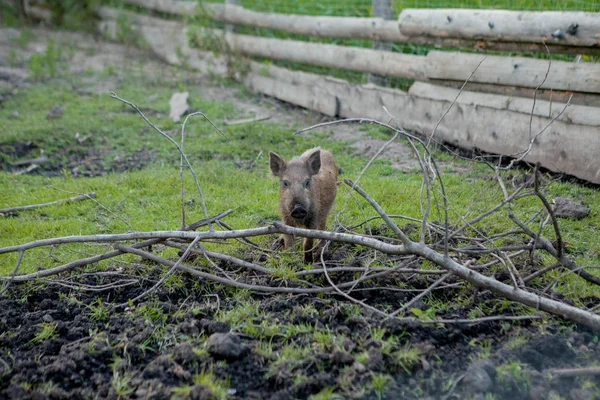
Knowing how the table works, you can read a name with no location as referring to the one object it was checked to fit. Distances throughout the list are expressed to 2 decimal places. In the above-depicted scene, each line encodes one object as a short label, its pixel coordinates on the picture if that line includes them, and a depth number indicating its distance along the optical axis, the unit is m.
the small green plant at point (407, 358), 3.51
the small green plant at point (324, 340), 3.70
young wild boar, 5.02
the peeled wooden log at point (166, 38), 13.20
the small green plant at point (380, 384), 3.29
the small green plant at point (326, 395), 3.25
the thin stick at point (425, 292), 3.72
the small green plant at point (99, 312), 4.20
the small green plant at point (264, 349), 3.66
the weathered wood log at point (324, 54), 8.87
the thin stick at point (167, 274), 4.18
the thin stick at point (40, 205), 6.40
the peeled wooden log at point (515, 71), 6.55
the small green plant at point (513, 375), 3.32
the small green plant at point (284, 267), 4.55
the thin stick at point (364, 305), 3.81
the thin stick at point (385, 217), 3.88
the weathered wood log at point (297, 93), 9.83
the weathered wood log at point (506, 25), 6.41
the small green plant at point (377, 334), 3.71
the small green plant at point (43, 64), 12.71
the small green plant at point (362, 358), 3.51
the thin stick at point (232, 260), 4.56
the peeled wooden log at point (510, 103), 6.48
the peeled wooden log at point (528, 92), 6.61
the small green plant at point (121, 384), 3.37
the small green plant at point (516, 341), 3.63
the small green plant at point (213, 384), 3.29
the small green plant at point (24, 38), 15.41
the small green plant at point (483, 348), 3.55
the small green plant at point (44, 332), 3.95
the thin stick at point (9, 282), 4.24
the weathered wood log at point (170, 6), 13.77
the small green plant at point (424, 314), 3.90
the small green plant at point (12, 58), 13.70
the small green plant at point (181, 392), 3.27
